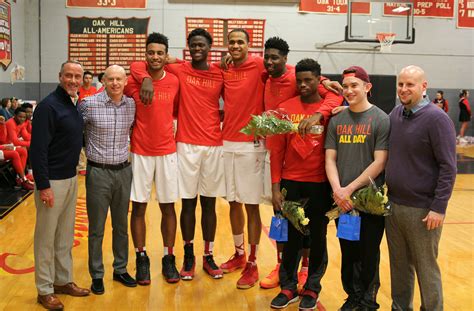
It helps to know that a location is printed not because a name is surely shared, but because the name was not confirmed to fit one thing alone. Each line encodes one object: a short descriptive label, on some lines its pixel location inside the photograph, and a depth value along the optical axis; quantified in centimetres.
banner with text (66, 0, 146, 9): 1293
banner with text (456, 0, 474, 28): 1449
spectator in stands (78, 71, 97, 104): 924
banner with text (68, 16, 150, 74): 1305
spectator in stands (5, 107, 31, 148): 861
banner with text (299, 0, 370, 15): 1371
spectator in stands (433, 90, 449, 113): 1470
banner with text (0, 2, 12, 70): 1114
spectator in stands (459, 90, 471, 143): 1516
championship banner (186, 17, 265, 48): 1337
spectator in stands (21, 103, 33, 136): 909
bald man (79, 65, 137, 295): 404
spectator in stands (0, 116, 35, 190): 829
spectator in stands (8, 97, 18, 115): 991
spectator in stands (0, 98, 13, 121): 915
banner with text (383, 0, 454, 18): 1385
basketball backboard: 1375
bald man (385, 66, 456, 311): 309
